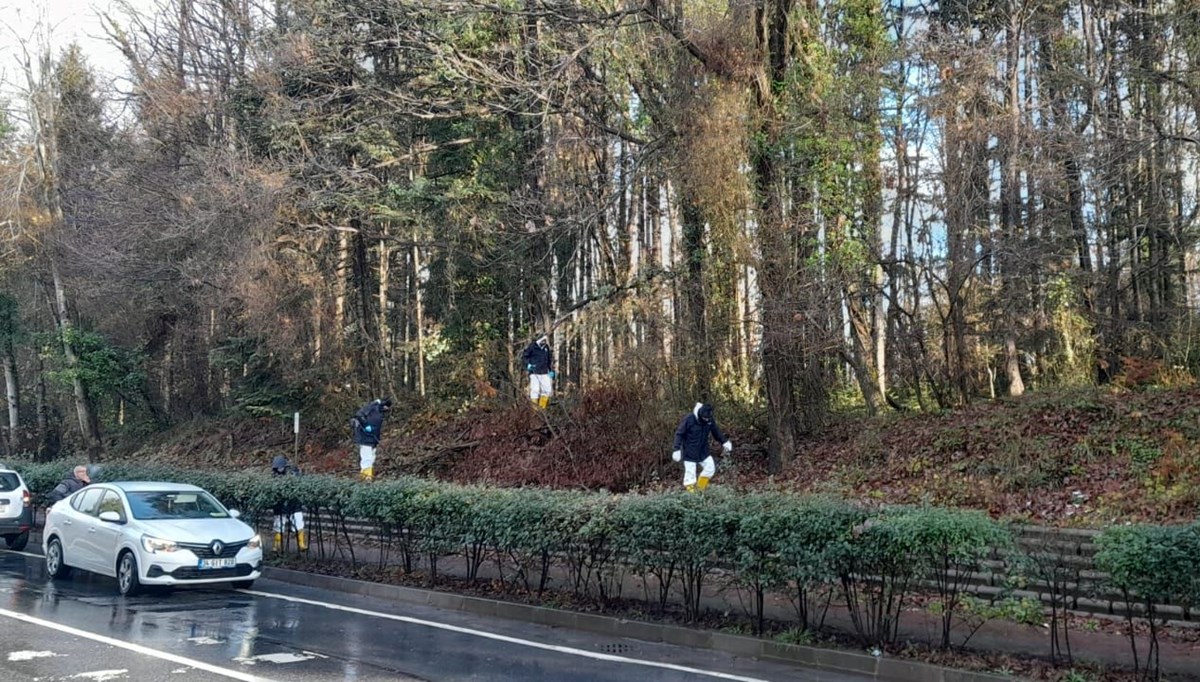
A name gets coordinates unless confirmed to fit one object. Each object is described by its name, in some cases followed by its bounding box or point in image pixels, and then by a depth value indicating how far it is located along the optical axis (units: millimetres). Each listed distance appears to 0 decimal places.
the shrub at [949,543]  8938
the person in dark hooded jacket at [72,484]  17562
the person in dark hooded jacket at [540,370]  21141
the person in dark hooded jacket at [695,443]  15859
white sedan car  13055
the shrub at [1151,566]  7781
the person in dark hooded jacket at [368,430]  20828
